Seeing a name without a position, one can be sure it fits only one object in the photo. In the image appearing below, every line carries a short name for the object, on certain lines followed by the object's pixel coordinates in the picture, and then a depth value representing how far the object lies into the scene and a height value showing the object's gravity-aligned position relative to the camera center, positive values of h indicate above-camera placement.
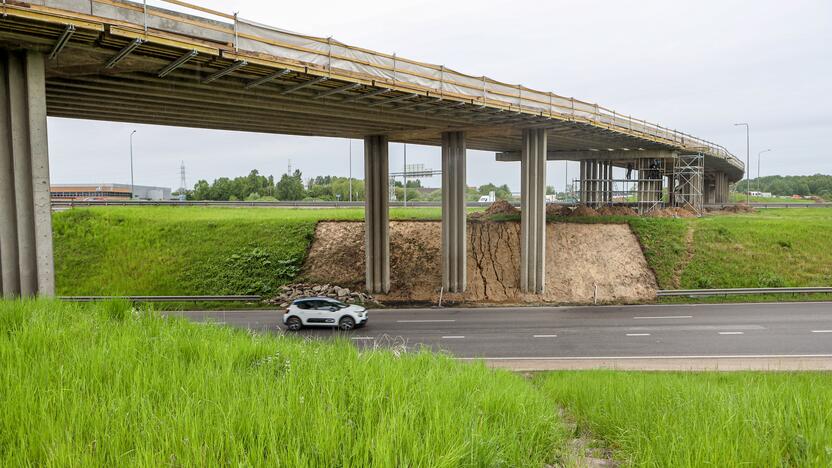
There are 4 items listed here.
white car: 20.66 -4.48
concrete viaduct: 12.68 +4.72
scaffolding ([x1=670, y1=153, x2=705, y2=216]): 45.50 +2.45
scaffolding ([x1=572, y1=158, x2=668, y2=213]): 44.00 +2.29
